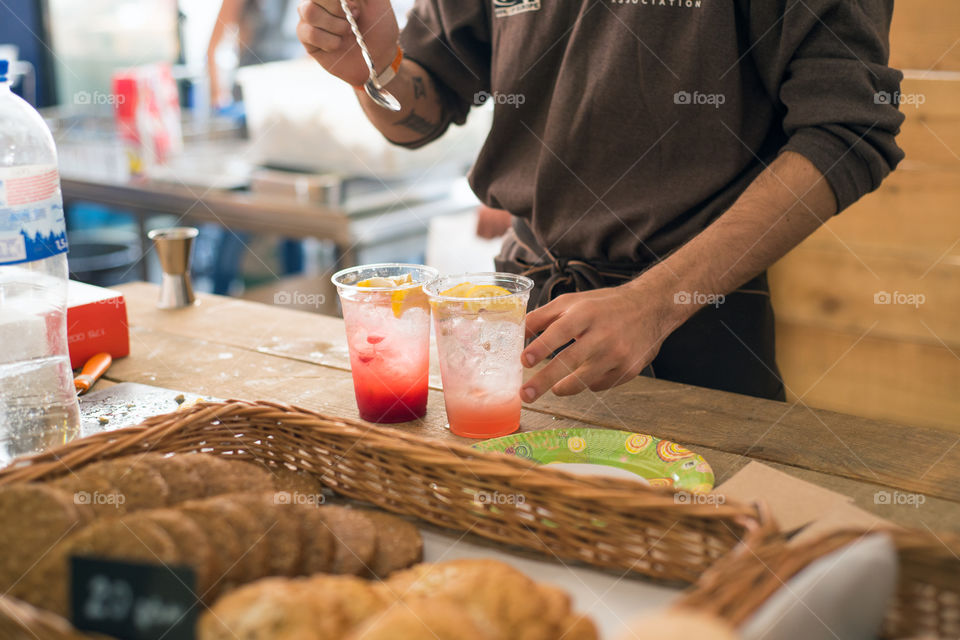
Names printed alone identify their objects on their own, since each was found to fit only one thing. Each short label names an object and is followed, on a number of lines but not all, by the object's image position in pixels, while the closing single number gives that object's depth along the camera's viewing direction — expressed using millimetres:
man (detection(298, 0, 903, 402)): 1226
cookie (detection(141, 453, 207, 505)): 799
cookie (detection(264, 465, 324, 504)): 887
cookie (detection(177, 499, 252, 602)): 670
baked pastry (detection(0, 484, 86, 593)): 688
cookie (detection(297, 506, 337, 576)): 730
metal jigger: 1752
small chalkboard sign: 619
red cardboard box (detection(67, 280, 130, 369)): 1374
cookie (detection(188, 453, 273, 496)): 823
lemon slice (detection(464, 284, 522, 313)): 1019
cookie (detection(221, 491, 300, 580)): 708
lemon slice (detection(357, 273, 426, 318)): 1079
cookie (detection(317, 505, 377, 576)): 746
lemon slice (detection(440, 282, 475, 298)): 1047
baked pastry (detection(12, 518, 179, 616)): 653
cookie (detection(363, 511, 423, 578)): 779
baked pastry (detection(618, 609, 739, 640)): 472
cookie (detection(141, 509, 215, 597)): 651
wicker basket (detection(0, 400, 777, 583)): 736
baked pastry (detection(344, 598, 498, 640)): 536
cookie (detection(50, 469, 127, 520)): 757
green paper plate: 984
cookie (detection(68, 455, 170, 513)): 776
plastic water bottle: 996
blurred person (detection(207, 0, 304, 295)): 4516
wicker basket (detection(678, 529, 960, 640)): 601
